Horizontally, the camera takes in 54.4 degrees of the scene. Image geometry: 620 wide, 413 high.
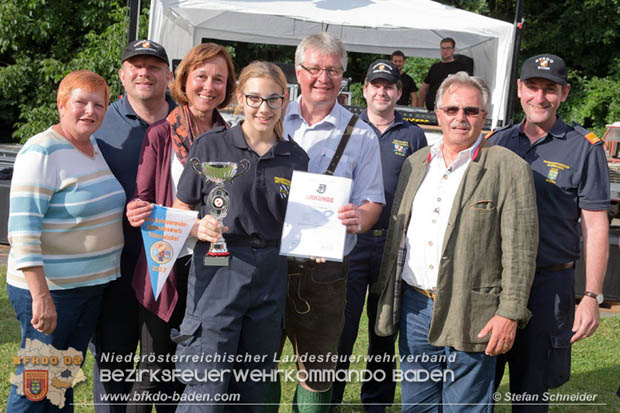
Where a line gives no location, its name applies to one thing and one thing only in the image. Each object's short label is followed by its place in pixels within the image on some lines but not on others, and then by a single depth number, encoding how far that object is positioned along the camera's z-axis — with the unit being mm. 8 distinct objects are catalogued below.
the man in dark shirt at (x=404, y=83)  11510
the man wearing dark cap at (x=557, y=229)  3119
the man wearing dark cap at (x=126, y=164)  3105
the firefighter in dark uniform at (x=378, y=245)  3875
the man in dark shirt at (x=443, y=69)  10430
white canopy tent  8586
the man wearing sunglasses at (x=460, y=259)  2738
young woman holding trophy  2574
